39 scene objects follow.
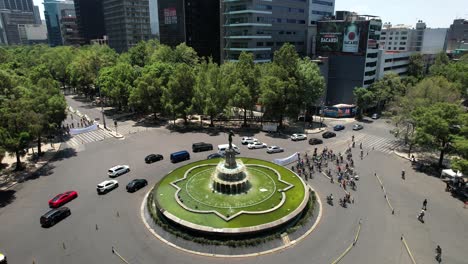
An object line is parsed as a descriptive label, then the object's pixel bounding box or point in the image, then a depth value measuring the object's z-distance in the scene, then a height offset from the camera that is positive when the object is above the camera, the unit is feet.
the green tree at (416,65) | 330.75 -11.05
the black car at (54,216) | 104.99 -56.78
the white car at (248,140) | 190.06 -53.52
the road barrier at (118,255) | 90.22 -60.39
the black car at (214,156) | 165.83 -55.11
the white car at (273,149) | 177.27 -55.06
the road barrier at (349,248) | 90.17 -60.19
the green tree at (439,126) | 144.77 -34.29
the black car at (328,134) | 206.59 -54.23
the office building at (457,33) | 581.94 +43.27
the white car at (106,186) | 129.29 -56.36
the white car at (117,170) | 145.07 -55.84
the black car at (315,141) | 192.94 -54.66
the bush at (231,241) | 96.84 -59.33
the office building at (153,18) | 492.82 +62.85
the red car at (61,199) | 117.29 -56.73
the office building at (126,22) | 530.27 +59.99
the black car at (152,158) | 163.29 -55.62
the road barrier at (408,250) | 90.29 -60.36
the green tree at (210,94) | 213.05 -27.73
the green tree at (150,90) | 228.22 -26.28
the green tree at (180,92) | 216.13 -27.01
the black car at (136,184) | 131.13 -56.72
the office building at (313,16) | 369.38 +48.29
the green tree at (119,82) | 250.37 -22.95
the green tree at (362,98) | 252.42 -35.60
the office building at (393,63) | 288.92 -8.08
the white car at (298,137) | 200.83 -54.15
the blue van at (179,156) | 163.53 -54.69
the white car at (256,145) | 184.44 -54.95
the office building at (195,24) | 353.31 +37.63
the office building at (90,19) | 582.76 +71.70
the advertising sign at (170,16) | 373.40 +49.00
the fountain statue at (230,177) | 123.44 -50.17
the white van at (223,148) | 173.63 -54.16
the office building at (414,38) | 529.86 +31.05
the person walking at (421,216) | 109.50 -58.12
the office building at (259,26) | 318.45 +31.73
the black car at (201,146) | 179.11 -54.16
